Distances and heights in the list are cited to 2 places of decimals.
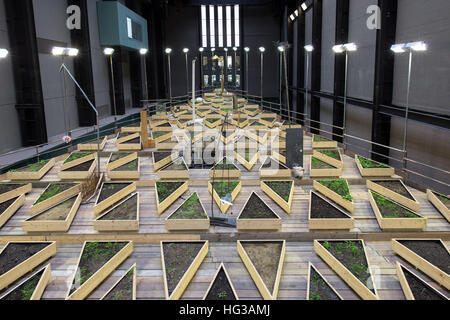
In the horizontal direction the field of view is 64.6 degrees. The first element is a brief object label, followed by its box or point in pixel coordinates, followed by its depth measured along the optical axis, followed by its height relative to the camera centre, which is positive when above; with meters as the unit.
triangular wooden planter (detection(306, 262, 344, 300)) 5.80 -3.34
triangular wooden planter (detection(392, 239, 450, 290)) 6.09 -3.29
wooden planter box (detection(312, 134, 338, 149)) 13.57 -2.29
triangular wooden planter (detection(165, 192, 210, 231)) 8.02 -3.05
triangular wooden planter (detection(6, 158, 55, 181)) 11.14 -2.62
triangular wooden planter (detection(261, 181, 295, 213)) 8.89 -2.93
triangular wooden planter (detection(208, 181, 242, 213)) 8.92 -2.92
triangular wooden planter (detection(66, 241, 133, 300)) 6.04 -3.34
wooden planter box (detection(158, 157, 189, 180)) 10.93 -2.63
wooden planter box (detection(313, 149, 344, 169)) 11.20 -2.46
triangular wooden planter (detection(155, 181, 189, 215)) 8.95 -2.90
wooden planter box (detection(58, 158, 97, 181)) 11.17 -2.64
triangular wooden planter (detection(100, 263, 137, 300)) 5.94 -3.36
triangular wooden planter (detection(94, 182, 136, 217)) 8.92 -2.87
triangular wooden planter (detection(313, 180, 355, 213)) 8.77 -2.88
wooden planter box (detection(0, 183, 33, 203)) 9.67 -2.82
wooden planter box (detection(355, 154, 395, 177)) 10.63 -2.63
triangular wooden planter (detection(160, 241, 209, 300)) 5.97 -3.34
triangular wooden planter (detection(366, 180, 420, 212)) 8.53 -2.84
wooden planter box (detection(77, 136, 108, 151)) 13.95 -2.22
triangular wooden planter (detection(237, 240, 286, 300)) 5.95 -3.33
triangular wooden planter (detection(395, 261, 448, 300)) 5.64 -3.29
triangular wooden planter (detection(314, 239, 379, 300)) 5.86 -3.34
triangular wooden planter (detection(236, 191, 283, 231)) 8.00 -3.07
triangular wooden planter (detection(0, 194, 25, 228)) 8.64 -2.98
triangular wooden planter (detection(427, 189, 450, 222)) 8.20 -2.92
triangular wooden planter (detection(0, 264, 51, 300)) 5.95 -3.33
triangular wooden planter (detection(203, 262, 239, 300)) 5.80 -3.33
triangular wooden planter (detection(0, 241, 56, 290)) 6.43 -3.30
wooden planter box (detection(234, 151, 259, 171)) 11.63 -2.49
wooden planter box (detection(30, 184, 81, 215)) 9.18 -2.92
